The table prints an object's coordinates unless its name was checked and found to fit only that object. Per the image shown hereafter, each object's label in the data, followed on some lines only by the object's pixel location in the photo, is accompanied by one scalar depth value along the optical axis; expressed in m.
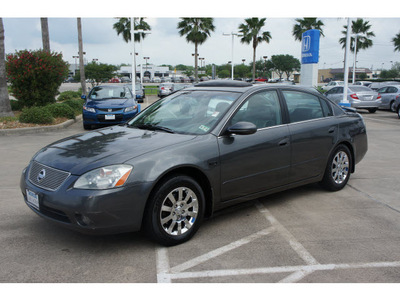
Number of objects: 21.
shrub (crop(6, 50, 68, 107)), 14.09
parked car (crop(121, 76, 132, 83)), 69.15
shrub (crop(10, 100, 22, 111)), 16.36
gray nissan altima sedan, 3.50
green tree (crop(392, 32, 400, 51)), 57.75
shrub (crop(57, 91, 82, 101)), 23.89
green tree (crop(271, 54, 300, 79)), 106.38
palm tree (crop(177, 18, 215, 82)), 42.62
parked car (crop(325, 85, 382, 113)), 19.16
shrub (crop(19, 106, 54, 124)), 12.32
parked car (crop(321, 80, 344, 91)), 37.98
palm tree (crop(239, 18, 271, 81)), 46.34
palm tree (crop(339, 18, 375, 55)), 56.19
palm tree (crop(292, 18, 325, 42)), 42.72
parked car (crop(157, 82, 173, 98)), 34.53
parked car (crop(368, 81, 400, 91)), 31.25
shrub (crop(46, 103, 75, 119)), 13.90
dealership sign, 21.47
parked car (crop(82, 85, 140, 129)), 12.34
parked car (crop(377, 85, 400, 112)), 20.47
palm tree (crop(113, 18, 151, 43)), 43.64
